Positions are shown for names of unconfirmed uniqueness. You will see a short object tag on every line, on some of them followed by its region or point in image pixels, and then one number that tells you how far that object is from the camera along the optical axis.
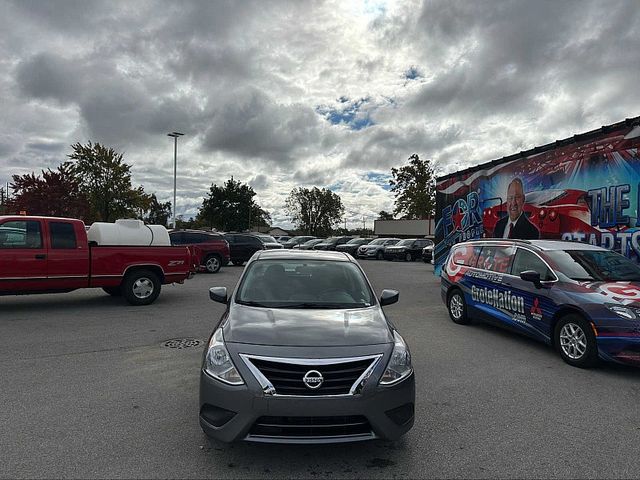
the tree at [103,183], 33.47
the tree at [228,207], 58.91
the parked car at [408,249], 30.38
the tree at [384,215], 114.06
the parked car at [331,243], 35.50
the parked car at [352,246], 34.41
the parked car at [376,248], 31.73
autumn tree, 30.20
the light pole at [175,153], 36.22
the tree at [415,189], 57.19
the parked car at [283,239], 45.34
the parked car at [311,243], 36.91
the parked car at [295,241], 40.14
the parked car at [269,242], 24.69
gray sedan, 3.05
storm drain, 6.61
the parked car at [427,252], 28.54
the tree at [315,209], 97.06
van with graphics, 5.45
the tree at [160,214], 105.07
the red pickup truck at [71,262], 8.56
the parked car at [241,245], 22.20
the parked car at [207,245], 18.55
